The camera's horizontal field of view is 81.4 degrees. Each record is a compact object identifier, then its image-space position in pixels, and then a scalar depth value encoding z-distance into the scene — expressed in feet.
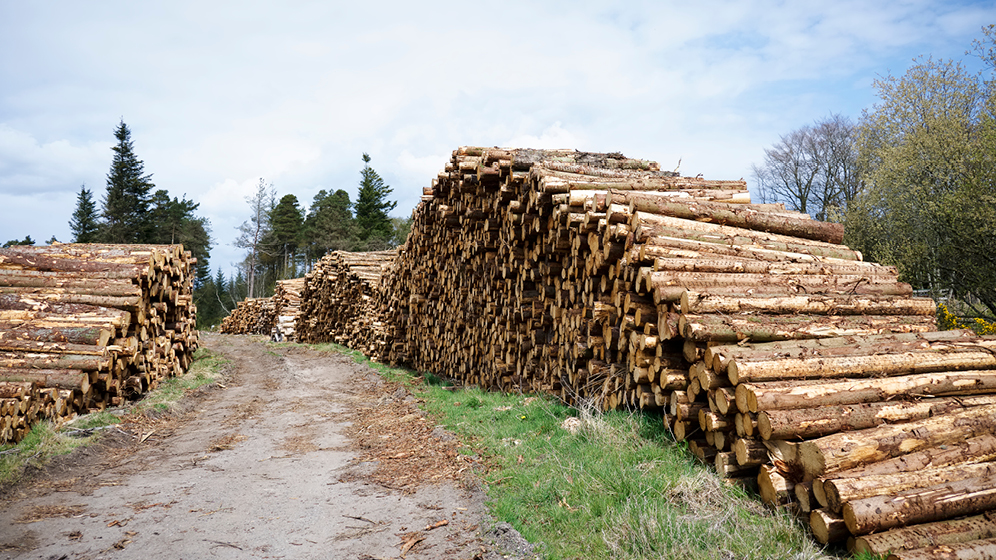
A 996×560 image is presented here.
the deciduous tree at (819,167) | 107.14
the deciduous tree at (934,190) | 53.01
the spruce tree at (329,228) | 160.25
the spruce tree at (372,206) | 170.30
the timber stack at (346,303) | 62.69
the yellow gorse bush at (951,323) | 48.44
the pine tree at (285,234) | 179.39
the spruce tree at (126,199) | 138.10
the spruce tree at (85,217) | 143.54
